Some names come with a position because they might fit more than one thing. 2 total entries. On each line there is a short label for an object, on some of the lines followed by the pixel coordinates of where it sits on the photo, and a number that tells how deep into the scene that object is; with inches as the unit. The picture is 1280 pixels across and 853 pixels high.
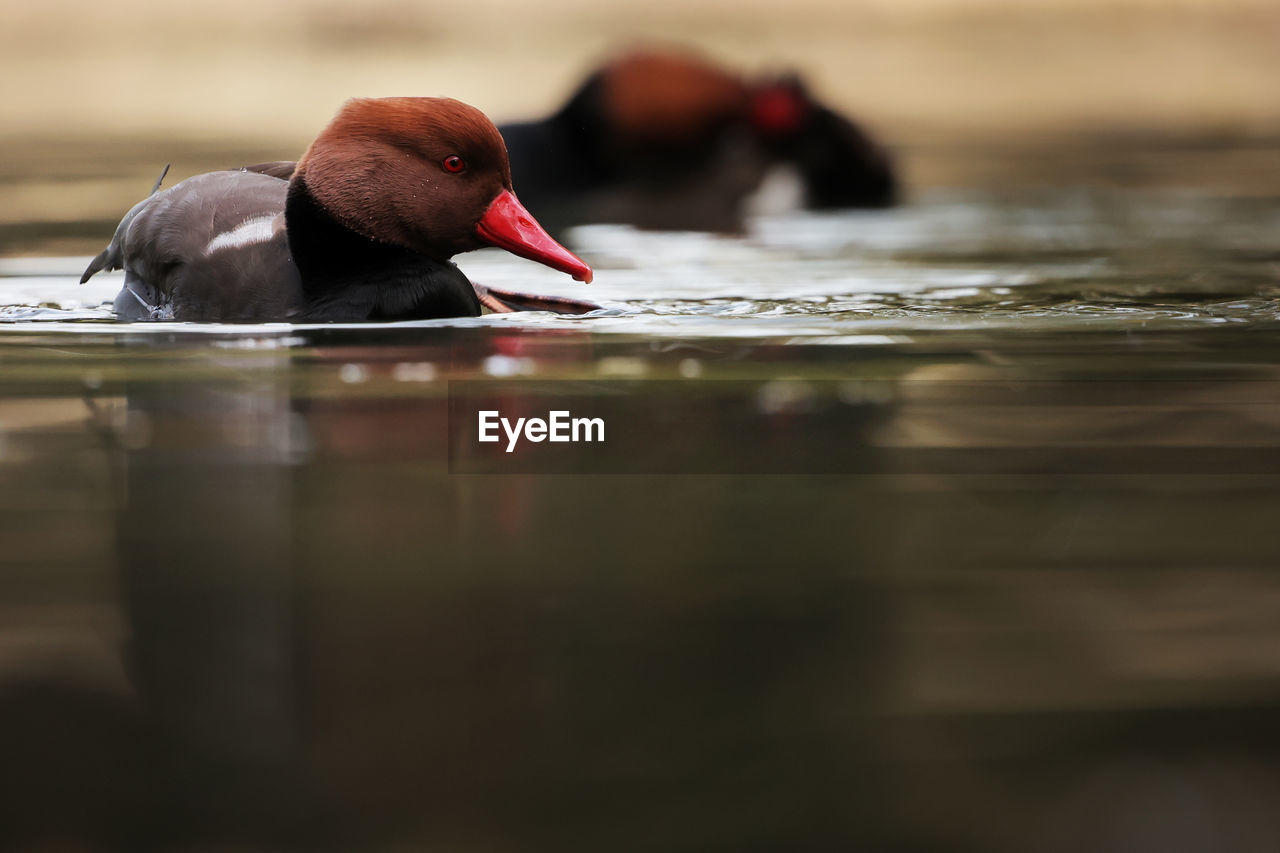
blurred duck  619.5
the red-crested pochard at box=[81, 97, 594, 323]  326.0
